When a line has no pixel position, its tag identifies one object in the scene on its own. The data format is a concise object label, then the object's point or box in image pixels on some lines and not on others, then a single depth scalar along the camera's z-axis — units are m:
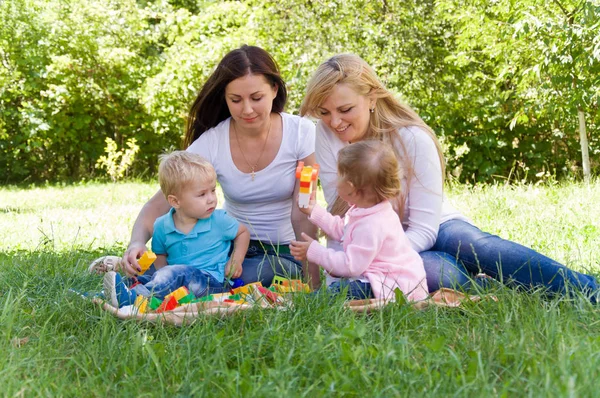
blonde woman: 3.28
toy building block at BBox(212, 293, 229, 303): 3.19
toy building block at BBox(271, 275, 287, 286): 3.55
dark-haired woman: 3.73
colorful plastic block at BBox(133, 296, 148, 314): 2.97
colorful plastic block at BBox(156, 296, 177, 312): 3.06
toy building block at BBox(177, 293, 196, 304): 3.23
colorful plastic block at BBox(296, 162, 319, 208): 3.36
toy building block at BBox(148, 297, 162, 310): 3.19
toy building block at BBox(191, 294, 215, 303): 3.13
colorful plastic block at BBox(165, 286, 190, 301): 3.26
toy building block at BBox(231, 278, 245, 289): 3.76
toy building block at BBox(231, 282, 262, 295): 3.47
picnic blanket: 2.79
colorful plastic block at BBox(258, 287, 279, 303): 2.97
